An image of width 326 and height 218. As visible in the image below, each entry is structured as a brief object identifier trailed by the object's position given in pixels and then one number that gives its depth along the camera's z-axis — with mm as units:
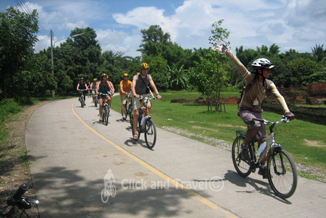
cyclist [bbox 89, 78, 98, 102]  21978
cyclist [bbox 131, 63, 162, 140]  8750
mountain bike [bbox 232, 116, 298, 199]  4629
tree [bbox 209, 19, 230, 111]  21219
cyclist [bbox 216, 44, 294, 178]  5109
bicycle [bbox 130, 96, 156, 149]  8084
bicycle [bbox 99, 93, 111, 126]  12562
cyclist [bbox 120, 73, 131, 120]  13855
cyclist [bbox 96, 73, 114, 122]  13266
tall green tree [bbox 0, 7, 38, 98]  17547
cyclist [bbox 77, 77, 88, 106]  22106
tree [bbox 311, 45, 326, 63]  60000
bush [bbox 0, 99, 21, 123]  15527
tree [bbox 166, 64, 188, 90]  59250
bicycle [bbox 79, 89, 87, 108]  20984
